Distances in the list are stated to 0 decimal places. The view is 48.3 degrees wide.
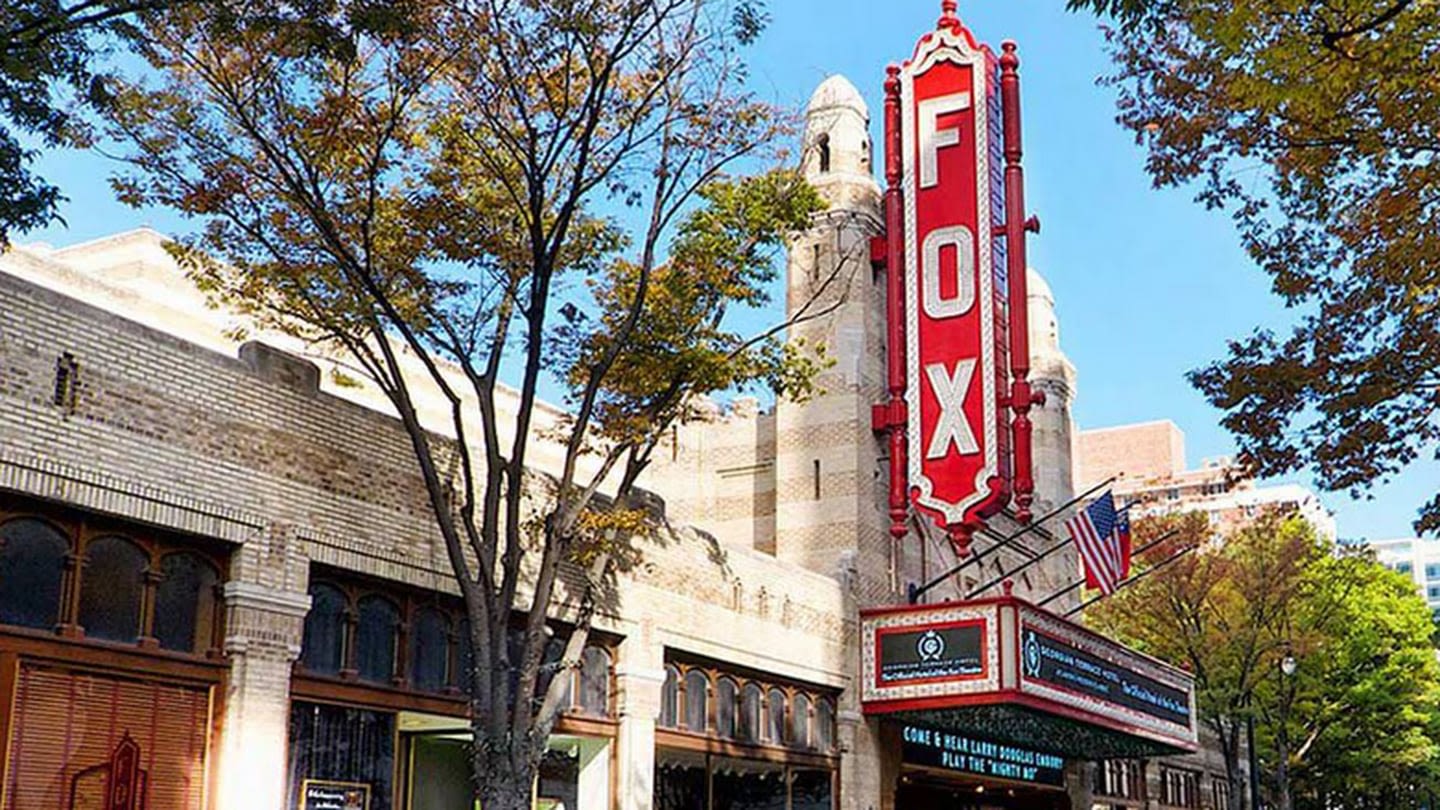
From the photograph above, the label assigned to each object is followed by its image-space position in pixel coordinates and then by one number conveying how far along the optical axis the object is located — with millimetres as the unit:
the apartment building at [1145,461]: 148750
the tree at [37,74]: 13711
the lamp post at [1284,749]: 47688
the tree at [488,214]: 17344
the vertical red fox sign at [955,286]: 29125
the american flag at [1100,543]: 34781
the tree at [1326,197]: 13695
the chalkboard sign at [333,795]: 18828
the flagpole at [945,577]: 32938
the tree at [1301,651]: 44969
